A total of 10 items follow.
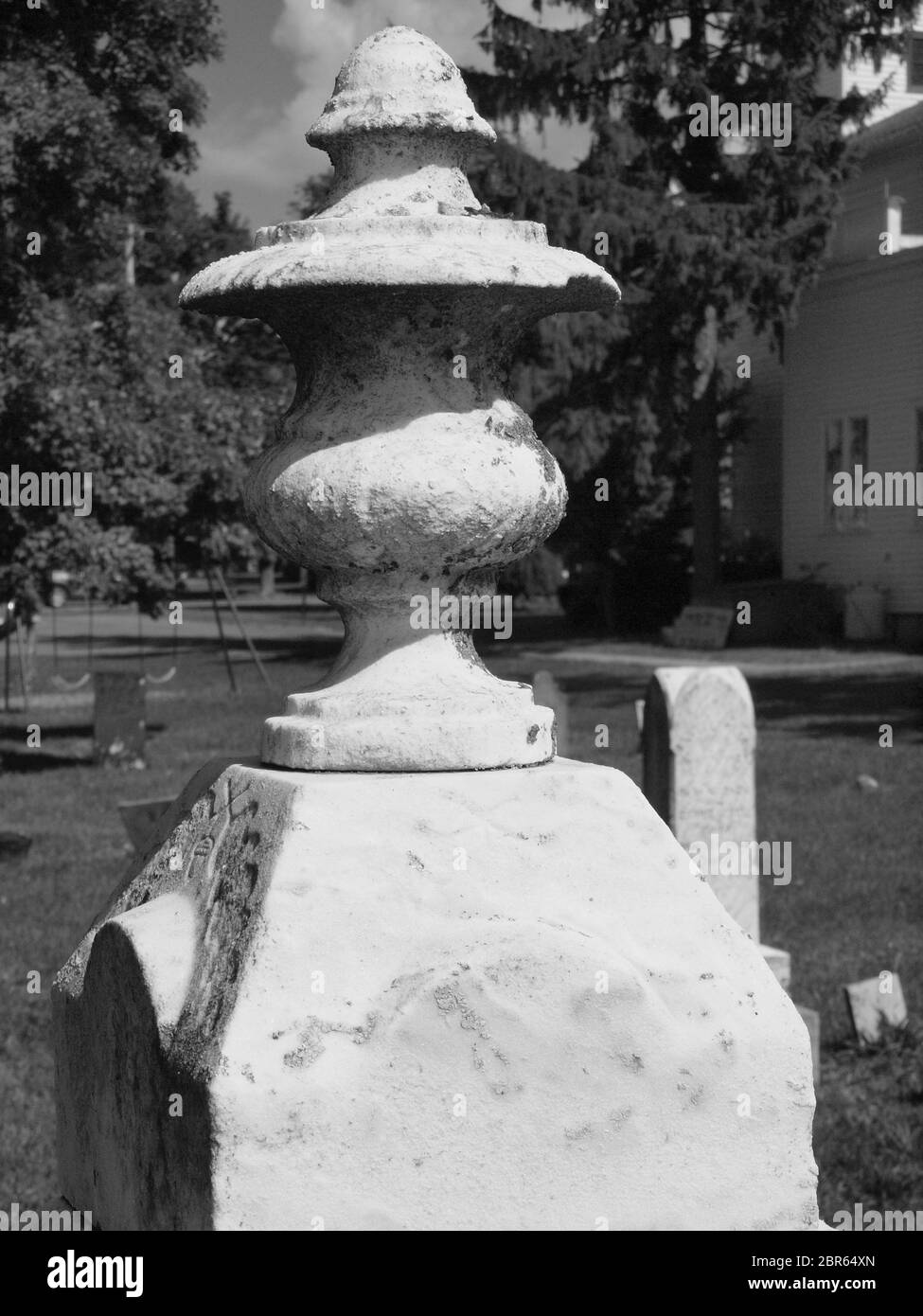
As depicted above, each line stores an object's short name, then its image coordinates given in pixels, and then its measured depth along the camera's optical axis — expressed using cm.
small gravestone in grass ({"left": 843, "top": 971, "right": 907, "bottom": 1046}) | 623
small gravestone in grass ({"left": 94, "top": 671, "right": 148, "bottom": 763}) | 1404
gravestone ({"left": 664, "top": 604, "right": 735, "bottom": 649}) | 2417
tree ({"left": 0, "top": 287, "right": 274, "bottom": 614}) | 1186
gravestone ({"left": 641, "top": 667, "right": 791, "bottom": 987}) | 607
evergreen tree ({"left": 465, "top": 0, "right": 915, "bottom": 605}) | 2267
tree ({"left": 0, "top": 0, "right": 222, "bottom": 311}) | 1294
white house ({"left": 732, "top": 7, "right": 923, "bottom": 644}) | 2372
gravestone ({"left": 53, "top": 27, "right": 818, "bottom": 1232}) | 180
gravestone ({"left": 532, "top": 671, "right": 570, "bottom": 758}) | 1041
